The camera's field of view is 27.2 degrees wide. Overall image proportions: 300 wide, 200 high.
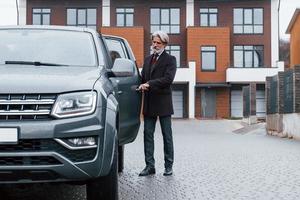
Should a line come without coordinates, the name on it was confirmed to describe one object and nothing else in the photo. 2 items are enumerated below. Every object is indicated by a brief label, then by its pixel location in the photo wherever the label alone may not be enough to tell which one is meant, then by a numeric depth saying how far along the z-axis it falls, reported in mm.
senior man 8695
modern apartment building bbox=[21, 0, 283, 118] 49344
